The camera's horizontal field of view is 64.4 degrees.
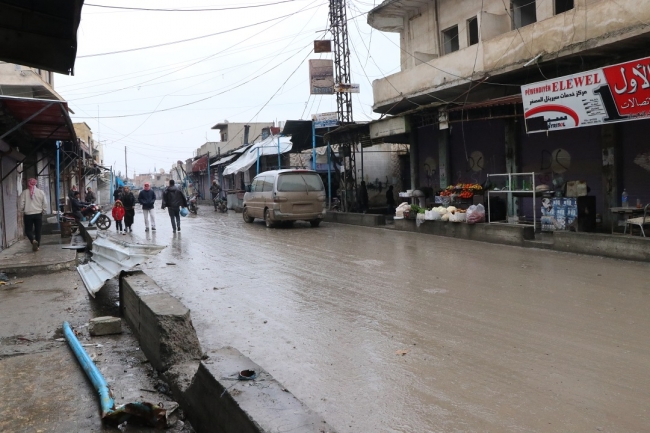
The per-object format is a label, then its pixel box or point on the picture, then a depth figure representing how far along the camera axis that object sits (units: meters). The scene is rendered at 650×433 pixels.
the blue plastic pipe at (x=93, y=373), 3.77
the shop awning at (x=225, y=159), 37.21
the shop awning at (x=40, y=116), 9.45
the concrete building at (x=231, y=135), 51.19
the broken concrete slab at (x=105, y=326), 5.95
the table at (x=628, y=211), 10.88
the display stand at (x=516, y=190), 12.52
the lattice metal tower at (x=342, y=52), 20.66
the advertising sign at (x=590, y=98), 10.09
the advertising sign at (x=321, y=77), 22.33
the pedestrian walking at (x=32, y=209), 11.66
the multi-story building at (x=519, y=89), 11.32
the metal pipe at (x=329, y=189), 22.79
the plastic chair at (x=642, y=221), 10.09
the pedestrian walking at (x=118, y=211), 17.78
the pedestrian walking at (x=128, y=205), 17.91
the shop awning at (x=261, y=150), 29.44
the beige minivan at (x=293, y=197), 17.36
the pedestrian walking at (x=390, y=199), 25.61
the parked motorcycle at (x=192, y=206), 28.44
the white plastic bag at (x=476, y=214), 13.61
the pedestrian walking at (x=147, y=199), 17.47
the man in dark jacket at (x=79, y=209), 18.63
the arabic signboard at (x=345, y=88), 20.69
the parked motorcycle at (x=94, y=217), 18.30
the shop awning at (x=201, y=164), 46.59
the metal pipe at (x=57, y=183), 15.63
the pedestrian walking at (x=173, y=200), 16.61
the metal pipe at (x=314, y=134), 22.47
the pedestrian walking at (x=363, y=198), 24.09
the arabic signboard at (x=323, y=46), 21.33
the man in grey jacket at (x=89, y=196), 32.34
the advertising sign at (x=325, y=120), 22.19
